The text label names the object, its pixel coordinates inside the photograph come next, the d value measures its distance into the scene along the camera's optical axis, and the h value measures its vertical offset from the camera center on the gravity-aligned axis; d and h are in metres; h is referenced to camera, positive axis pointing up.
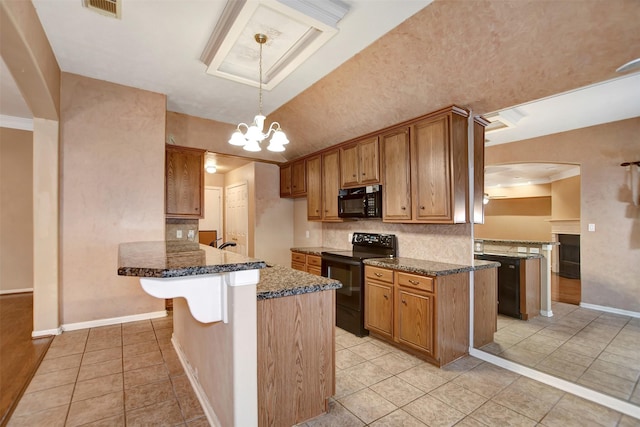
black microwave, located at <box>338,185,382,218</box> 3.53 +0.15
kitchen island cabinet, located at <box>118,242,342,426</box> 1.42 -0.70
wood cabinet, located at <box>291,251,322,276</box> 4.08 -0.72
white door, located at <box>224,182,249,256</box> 5.72 -0.03
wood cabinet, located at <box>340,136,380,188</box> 3.58 +0.67
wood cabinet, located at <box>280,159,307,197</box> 5.01 +0.63
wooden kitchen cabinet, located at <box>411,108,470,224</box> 2.77 +0.45
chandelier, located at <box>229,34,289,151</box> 2.50 +0.69
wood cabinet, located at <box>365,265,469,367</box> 2.59 -0.94
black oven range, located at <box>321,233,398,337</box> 3.29 -0.70
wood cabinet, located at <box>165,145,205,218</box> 4.12 +0.47
